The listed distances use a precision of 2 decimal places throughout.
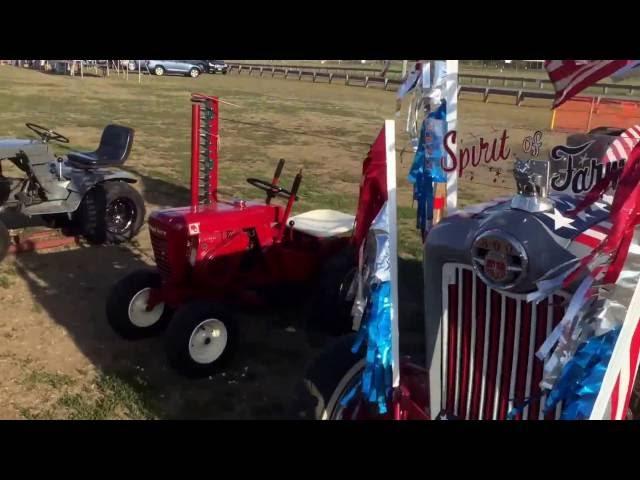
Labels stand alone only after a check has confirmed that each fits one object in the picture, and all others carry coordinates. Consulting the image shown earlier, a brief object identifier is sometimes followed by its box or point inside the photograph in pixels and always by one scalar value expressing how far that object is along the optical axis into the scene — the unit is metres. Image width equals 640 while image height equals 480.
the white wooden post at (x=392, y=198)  2.59
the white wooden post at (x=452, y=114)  3.28
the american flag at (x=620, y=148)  3.47
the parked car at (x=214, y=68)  40.62
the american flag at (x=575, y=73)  2.57
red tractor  4.55
